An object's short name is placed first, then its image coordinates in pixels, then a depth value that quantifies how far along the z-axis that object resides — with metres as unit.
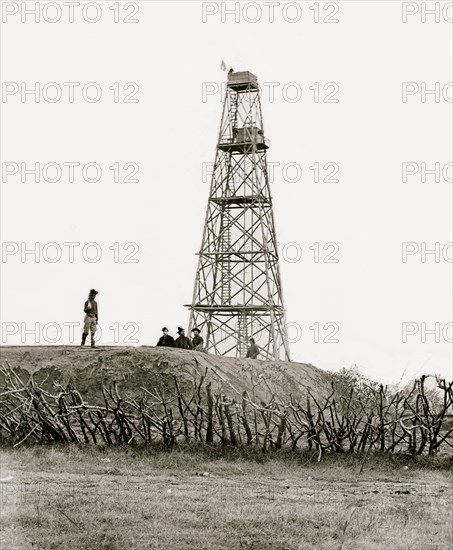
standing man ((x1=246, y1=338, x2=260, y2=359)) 27.98
